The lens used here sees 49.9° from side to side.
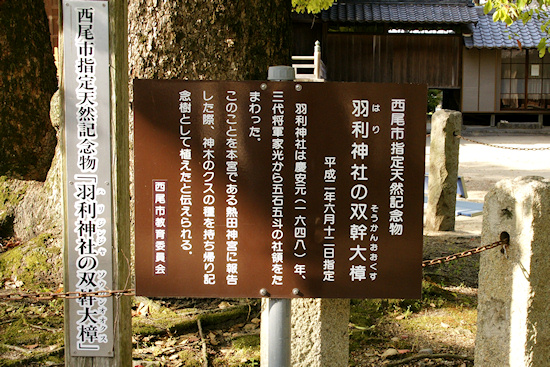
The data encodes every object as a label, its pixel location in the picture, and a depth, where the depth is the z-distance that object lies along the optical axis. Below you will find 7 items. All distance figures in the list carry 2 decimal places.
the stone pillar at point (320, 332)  2.87
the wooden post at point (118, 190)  2.71
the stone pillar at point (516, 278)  2.51
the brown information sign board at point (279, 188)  2.55
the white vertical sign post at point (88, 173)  2.69
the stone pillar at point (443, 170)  7.18
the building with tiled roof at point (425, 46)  17.16
